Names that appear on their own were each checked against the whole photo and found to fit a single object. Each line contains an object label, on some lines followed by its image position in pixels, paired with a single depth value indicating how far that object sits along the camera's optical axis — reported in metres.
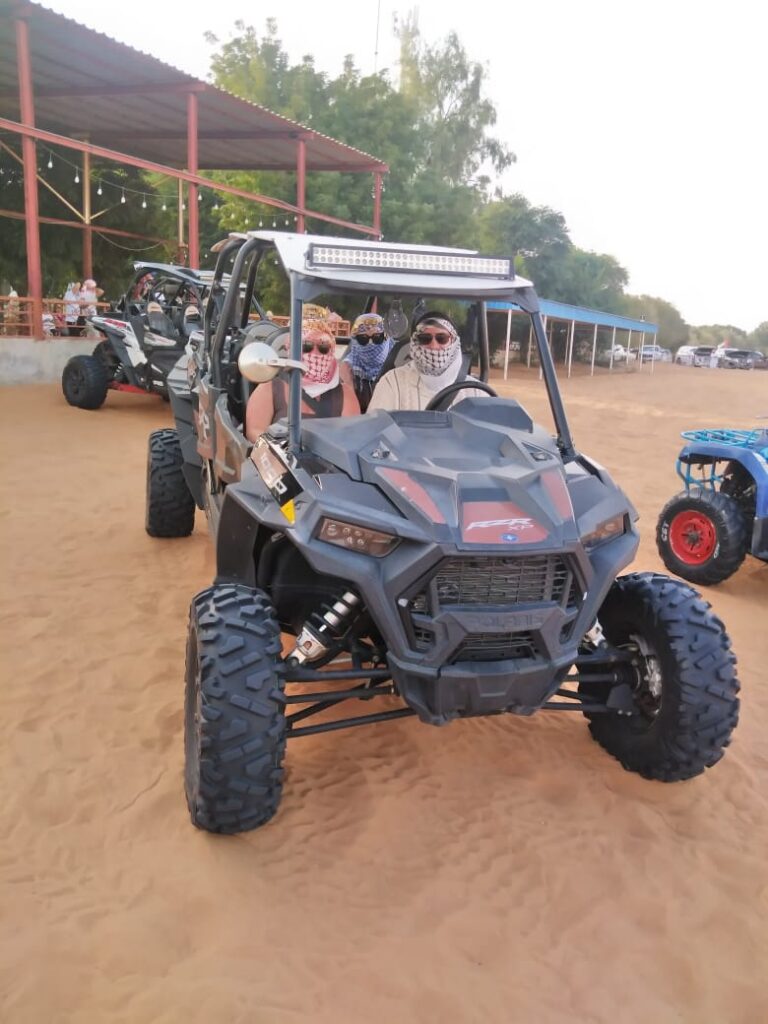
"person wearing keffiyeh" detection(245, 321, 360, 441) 3.84
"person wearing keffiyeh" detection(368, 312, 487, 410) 3.92
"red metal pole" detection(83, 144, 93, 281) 17.86
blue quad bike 5.70
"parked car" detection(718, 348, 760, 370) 44.84
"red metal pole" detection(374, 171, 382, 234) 19.59
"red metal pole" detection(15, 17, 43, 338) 11.96
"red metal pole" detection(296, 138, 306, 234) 17.44
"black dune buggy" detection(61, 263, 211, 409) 10.91
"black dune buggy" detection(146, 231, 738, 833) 2.63
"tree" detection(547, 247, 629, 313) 40.06
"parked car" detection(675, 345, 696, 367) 48.59
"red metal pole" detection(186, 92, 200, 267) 14.61
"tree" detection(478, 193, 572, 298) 38.75
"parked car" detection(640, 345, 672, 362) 48.54
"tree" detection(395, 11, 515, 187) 39.62
